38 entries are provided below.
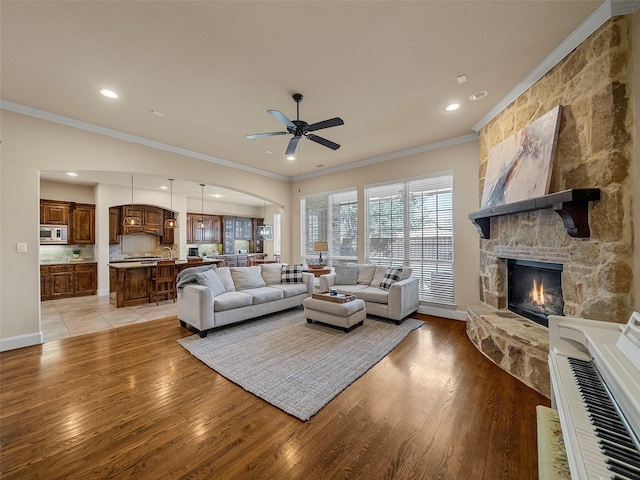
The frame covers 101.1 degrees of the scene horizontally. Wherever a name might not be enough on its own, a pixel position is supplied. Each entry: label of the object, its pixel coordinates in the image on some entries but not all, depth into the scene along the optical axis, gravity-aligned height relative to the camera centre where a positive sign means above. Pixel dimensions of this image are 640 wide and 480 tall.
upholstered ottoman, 3.86 -1.11
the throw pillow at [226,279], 4.67 -0.69
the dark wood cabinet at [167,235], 8.74 +0.19
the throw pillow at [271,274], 5.37 -0.69
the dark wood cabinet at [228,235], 10.48 +0.22
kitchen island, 5.52 -0.93
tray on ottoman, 4.01 -0.89
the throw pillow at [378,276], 5.05 -0.70
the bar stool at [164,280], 5.86 -0.89
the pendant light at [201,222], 9.30 +0.66
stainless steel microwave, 6.55 +0.18
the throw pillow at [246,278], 4.89 -0.71
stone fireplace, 2.06 +0.30
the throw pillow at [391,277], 4.74 -0.68
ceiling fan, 2.84 +1.29
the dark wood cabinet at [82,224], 6.96 +0.45
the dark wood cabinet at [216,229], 10.18 +0.45
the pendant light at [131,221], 7.20 +0.56
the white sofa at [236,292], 3.85 -0.90
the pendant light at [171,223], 7.52 +0.51
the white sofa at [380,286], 4.31 -0.87
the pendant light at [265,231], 9.22 +0.33
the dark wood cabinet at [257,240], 11.51 +0.02
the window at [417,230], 4.74 +0.20
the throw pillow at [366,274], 5.27 -0.68
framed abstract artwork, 2.56 +0.86
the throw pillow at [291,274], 5.49 -0.71
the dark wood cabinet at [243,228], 10.91 +0.51
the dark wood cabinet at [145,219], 7.77 +0.70
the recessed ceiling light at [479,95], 3.14 +1.76
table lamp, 5.79 -0.15
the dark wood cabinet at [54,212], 6.51 +0.73
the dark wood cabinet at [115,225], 7.55 +0.47
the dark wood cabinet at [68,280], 6.38 -1.00
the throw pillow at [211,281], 4.12 -0.65
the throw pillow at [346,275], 5.36 -0.71
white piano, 0.85 -0.70
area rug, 2.42 -1.38
